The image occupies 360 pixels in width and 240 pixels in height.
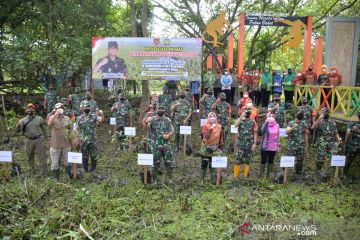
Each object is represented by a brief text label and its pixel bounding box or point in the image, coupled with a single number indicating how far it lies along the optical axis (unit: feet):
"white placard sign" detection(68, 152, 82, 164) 27.17
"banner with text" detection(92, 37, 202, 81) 42.70
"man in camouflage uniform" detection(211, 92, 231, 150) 35.83
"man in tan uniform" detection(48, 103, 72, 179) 28.17
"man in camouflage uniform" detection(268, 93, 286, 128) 35.78
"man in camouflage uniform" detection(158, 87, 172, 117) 40.70
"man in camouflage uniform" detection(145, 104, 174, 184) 27.71
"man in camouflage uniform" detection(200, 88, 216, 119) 37.07
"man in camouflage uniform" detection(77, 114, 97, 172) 29.60
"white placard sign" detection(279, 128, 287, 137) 32.71
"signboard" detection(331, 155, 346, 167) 27.86
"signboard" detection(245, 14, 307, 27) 51.11
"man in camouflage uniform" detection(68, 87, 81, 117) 44.37
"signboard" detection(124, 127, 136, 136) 33.35
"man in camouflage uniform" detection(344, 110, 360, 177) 29.50
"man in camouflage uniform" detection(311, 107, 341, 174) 29.43
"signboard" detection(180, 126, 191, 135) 33.53
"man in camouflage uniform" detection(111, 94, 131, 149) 36.50
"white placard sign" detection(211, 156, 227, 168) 26.66
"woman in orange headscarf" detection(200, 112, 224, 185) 27.45
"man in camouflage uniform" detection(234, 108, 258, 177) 28.96
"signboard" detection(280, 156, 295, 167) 27.48
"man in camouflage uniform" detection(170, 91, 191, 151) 36.04
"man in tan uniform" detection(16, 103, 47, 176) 28.89
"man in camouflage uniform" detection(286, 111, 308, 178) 29.43
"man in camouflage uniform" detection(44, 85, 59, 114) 45.85
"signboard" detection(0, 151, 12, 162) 27.43
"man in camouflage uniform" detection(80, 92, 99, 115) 33.67
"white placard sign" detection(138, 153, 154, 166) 26.61
